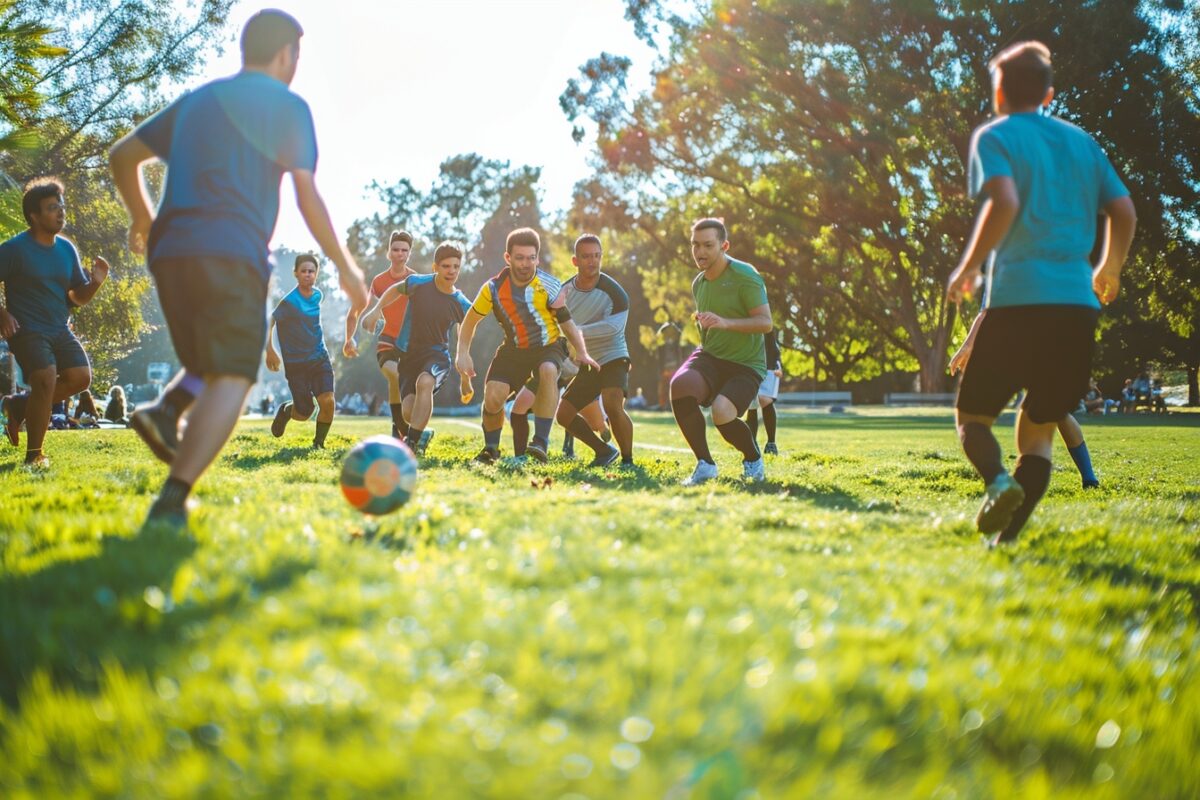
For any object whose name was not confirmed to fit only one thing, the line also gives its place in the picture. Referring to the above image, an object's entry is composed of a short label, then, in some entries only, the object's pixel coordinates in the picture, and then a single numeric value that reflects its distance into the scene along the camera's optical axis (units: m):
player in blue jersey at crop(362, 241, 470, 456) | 10.75
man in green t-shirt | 8.41
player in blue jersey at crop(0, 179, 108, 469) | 8.44
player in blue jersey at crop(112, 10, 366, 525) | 4.15
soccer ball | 4.52
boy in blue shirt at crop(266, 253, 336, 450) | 12.08
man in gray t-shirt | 10.16
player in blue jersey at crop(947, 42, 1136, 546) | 4.57
